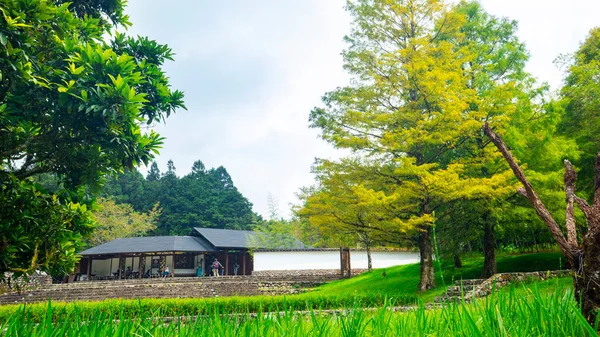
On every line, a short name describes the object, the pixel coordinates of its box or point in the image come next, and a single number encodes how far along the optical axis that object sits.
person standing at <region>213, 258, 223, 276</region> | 30.93
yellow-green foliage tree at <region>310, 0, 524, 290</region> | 12.12
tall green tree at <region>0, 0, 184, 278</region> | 5.53
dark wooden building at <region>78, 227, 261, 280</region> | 29.47
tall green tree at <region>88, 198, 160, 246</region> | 36.97
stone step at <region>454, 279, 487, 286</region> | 10.80
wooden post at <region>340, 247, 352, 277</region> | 25.79
